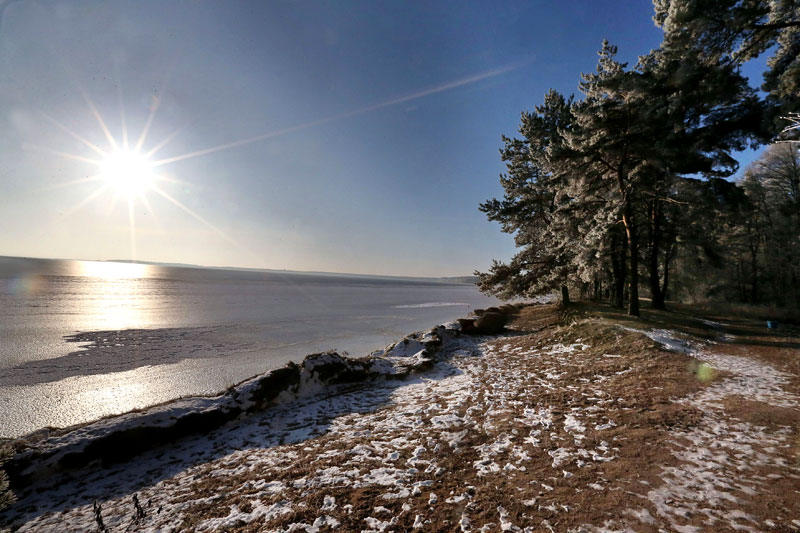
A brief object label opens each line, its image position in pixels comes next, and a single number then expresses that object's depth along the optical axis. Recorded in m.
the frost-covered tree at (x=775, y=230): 24.45
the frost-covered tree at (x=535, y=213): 16.59
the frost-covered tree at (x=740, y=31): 9.94
